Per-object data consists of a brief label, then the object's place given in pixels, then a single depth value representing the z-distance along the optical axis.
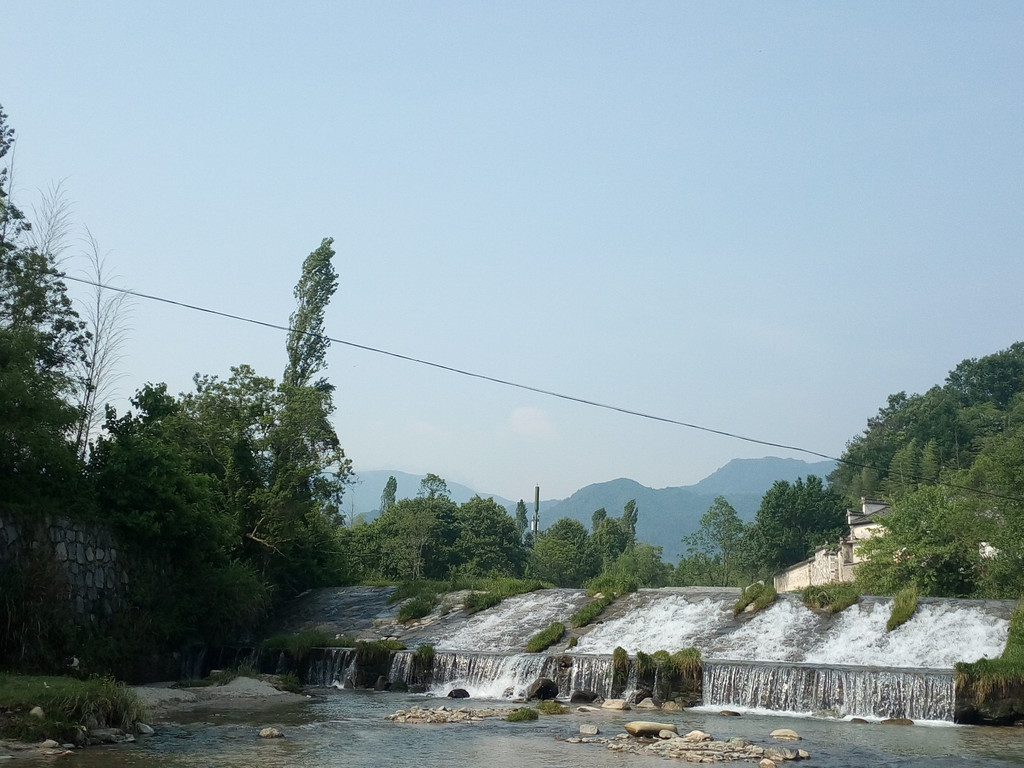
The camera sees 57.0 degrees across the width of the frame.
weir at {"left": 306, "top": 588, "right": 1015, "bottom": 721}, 19.25
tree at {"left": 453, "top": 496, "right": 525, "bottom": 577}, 60.25
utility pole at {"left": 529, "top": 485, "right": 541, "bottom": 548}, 80.36
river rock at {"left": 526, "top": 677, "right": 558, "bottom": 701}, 21.44
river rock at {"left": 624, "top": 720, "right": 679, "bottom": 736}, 15.71
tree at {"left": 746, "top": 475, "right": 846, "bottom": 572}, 73.56
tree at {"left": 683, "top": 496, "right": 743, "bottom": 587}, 76.00
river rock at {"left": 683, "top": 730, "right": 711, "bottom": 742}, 14.91
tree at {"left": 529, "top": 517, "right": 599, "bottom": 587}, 69.06
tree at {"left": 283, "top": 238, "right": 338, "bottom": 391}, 41.31
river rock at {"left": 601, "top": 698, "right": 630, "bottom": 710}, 19.89
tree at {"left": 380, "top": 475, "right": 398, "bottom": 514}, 123.22
